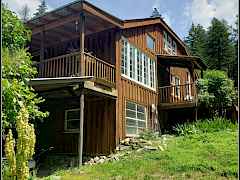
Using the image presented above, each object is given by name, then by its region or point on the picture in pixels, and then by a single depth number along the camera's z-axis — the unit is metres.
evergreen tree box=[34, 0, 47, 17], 36.92
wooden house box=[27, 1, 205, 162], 8.39
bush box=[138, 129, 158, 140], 9.87
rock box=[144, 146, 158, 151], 8.48
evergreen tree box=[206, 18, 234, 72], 22.70
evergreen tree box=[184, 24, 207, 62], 26.27
